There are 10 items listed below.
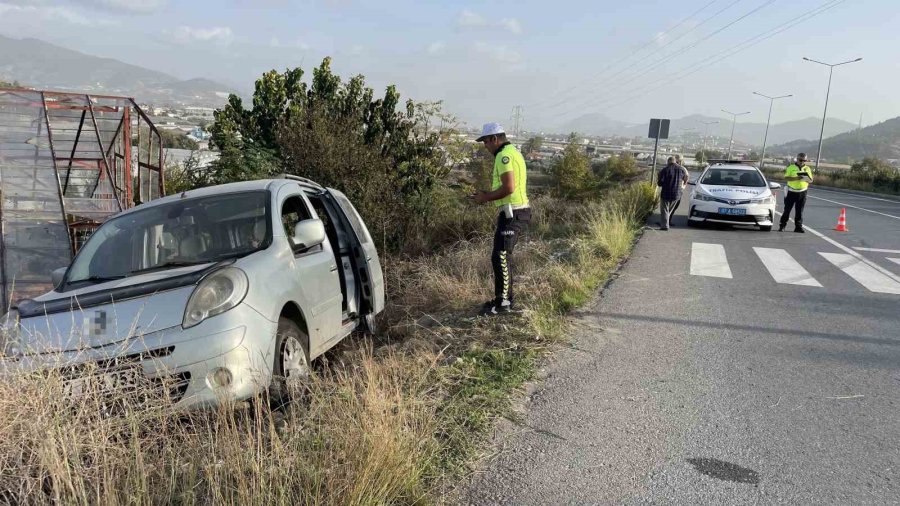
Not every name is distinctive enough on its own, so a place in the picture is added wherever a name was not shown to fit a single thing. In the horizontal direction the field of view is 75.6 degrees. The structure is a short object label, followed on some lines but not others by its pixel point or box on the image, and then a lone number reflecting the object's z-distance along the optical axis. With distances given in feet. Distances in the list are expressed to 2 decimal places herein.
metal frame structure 29.32
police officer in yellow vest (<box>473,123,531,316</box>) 18.24
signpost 58.18
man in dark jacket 39.91
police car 40.42
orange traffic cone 43.68
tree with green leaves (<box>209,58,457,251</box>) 42.32
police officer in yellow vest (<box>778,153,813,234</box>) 40.59
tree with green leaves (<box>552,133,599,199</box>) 167.94
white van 10.94
